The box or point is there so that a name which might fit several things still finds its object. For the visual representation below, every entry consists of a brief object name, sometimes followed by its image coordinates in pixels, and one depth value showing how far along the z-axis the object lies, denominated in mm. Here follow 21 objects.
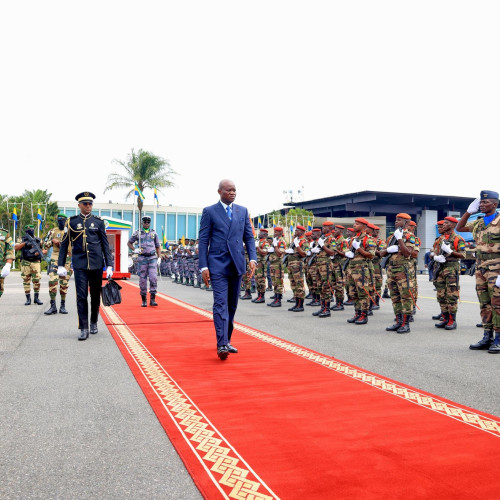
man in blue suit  6297
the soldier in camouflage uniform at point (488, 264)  6844
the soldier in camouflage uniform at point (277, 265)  13234
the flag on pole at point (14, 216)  41238
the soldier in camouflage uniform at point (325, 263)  11031
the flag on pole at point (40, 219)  43650
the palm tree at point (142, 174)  39844
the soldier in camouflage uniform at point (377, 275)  12711
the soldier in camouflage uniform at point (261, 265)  14594
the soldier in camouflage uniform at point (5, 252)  8373
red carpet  2842
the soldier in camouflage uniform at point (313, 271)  12227
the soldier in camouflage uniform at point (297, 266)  12125
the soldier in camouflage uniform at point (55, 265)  11250
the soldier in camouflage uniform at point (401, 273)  8750
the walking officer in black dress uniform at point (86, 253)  8078
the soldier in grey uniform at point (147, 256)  12945
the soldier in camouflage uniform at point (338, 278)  12446
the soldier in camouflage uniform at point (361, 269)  9648
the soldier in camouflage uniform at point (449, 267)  9188
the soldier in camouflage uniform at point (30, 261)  12672
